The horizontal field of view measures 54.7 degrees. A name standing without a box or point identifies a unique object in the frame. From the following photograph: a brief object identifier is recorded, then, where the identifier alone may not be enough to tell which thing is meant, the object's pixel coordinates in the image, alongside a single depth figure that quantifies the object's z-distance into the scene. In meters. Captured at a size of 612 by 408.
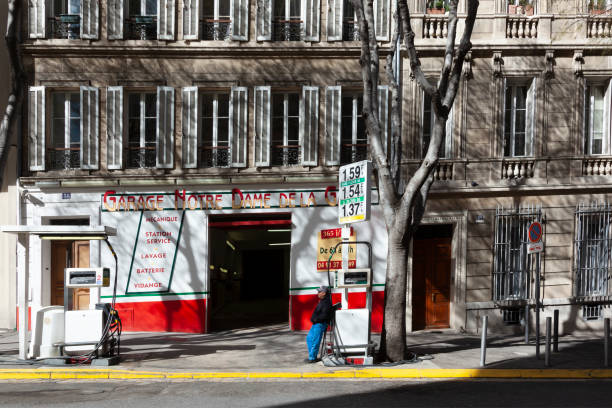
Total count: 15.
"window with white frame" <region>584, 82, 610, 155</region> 16.02
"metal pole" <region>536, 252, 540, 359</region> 11.55
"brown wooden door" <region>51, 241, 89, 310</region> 15.66
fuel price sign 10.69
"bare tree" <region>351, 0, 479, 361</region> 10.95
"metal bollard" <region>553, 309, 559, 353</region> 12.21
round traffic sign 12.12
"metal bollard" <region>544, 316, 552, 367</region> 11.35
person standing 11.16
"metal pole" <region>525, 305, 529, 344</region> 14.02
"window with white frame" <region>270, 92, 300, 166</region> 15.77
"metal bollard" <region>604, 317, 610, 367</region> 11.38
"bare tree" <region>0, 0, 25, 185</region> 11.09
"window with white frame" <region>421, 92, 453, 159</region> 15.64
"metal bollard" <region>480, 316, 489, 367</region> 11.14
